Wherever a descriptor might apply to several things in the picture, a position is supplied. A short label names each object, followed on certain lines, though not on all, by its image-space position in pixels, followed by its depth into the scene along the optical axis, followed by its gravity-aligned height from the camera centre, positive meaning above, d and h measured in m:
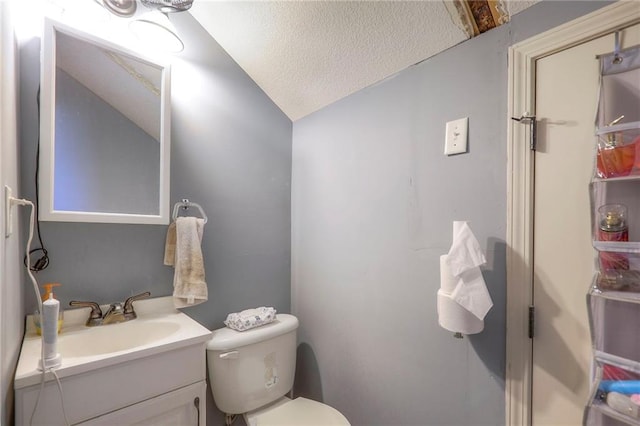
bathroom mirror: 1.05 +0.34
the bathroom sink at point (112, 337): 1.04 -0.48
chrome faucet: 1.14 -0.40
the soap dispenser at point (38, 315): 1.01 -0.36
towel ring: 1.35 +0.05
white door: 0.78 -0.04
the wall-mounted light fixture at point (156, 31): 1.22 +0.81
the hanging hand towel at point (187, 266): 1.29 -0.23
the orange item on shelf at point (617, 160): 0.67 +0.14
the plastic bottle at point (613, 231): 0.70 -0.04
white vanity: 0.81 -0.51
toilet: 1.23 -0.74
